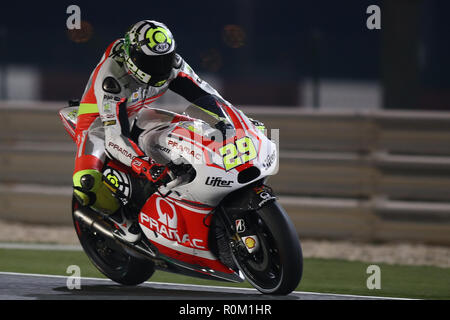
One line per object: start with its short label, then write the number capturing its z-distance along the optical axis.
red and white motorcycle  12.59
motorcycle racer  13.33
